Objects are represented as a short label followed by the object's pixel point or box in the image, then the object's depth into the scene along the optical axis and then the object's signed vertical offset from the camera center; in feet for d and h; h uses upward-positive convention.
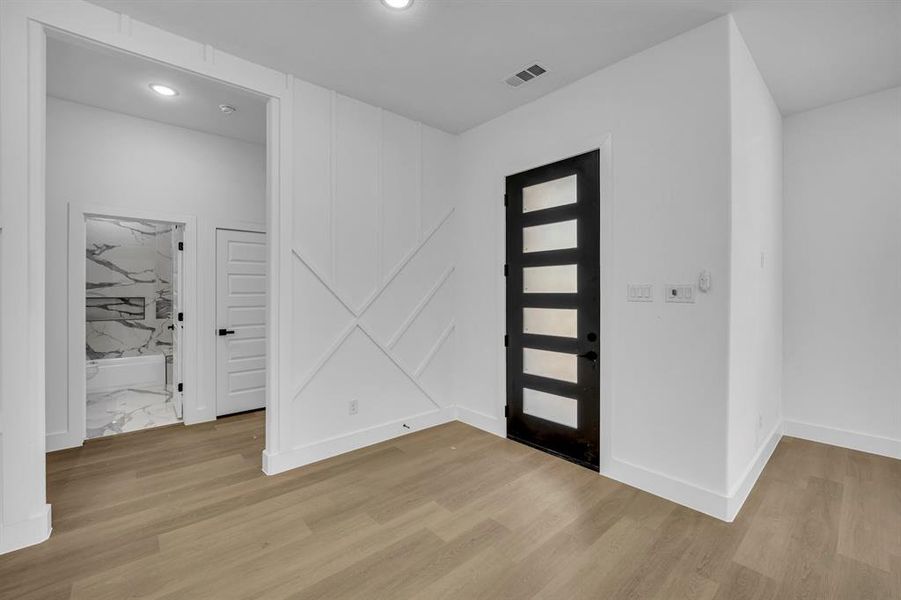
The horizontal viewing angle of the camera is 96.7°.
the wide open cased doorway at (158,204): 11.46 +3.17
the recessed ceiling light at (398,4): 7.85 +5.82
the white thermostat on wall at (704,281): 8.30 +0.39
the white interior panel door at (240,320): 14.78 -0.84
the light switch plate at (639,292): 9.24 +0.17
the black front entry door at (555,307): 10.38 -0.23
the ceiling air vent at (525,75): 10.19 +5.85
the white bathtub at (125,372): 19.56 -3.76
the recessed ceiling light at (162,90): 11.23 +5.94
